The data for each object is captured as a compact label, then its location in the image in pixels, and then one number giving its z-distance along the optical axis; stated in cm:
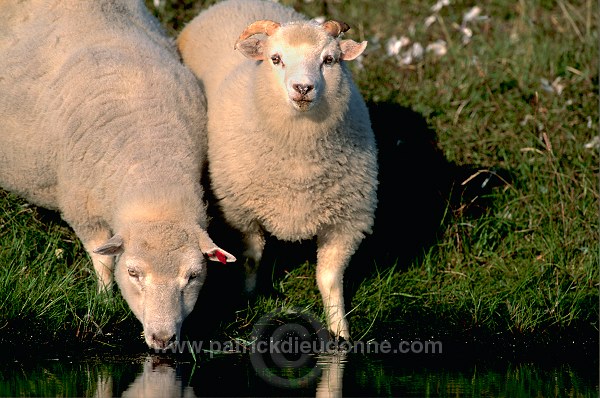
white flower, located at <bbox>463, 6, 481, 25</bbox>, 1955
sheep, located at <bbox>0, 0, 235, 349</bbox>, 1216
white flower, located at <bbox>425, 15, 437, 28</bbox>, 1964
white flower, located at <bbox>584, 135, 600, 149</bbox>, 1680
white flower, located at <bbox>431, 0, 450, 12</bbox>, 1979
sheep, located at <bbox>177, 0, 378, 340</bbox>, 1300
